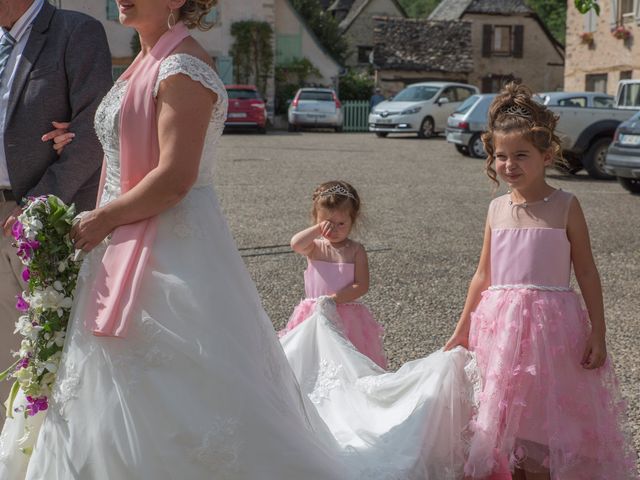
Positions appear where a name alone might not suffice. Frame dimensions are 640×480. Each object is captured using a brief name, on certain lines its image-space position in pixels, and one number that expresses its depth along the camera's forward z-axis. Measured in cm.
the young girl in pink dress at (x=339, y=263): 470
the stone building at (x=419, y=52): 4666
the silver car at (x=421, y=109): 2955
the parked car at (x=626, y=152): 1426
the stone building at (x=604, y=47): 2966
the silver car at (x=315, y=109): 3362
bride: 283
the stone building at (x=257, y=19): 3622
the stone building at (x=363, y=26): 5719
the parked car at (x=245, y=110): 3127
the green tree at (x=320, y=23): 4578
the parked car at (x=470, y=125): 2114
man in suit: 368
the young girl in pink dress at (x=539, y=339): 351
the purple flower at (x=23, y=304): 304
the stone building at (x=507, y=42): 4903
